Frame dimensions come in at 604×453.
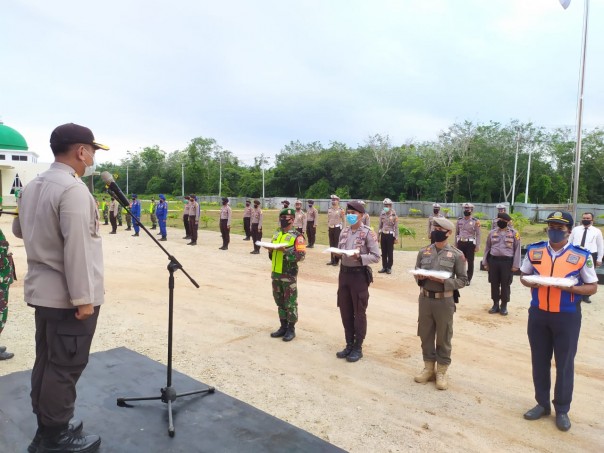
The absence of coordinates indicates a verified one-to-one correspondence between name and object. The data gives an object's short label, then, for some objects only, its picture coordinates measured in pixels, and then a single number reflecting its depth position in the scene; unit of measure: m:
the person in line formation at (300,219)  14.04
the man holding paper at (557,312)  3.59
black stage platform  2.85
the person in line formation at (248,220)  16.36
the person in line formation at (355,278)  4.92
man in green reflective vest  5.43
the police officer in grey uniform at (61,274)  2.36
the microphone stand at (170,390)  3.01
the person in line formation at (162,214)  16.92
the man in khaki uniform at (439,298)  4.29
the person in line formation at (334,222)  14.04
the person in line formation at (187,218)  16.44
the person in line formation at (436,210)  11.32
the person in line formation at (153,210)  20.45
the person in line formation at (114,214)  19.14
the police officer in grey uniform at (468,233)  9.85
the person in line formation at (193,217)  16.12
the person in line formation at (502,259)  7.34
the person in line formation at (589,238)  7.79
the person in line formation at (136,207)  18.47
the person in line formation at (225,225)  14.91
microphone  2.84
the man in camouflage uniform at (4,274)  4.07
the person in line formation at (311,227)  15.71
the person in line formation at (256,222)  14.84
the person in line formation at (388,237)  11.16
